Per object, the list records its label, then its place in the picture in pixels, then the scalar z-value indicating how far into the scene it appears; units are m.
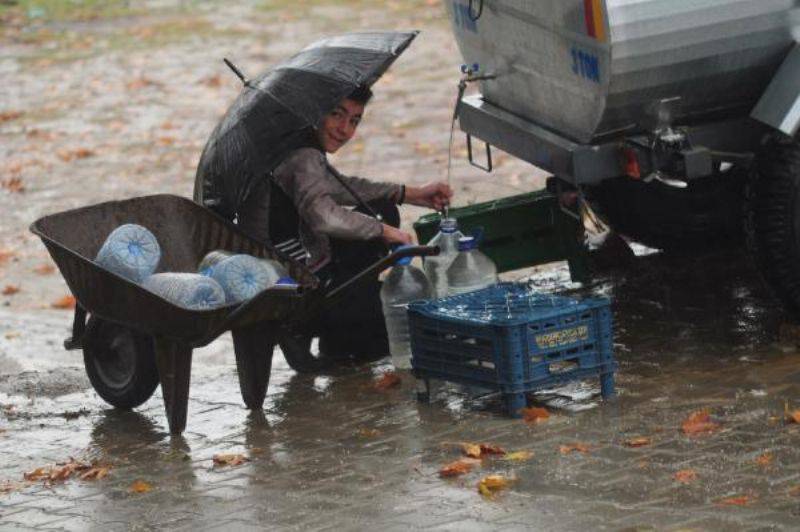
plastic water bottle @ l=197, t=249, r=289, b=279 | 15.09
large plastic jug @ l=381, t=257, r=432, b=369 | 15.80
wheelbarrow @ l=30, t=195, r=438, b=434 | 14.11
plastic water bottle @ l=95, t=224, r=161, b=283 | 14.75
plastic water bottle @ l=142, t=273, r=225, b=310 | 14.33
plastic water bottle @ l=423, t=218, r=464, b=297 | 15.87
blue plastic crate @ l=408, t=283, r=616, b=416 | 13.66
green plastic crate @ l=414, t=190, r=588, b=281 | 16.91
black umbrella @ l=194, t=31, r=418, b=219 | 15.18
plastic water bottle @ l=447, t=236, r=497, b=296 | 15.75
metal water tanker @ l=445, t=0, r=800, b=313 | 14.23
